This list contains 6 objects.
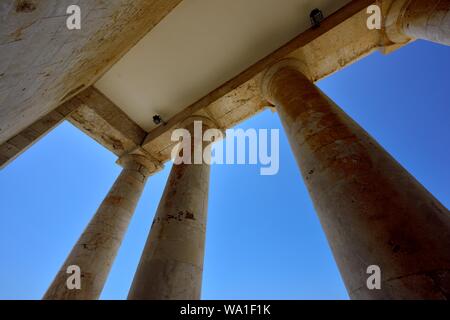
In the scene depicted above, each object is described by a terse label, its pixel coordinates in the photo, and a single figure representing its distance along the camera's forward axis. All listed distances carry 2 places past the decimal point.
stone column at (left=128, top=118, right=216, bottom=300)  4.72
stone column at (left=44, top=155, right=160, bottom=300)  7.93
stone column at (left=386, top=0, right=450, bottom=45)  5.71
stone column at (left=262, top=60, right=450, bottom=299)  2.83
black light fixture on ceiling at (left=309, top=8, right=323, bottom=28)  9.20
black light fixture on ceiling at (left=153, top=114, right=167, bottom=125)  12.87
